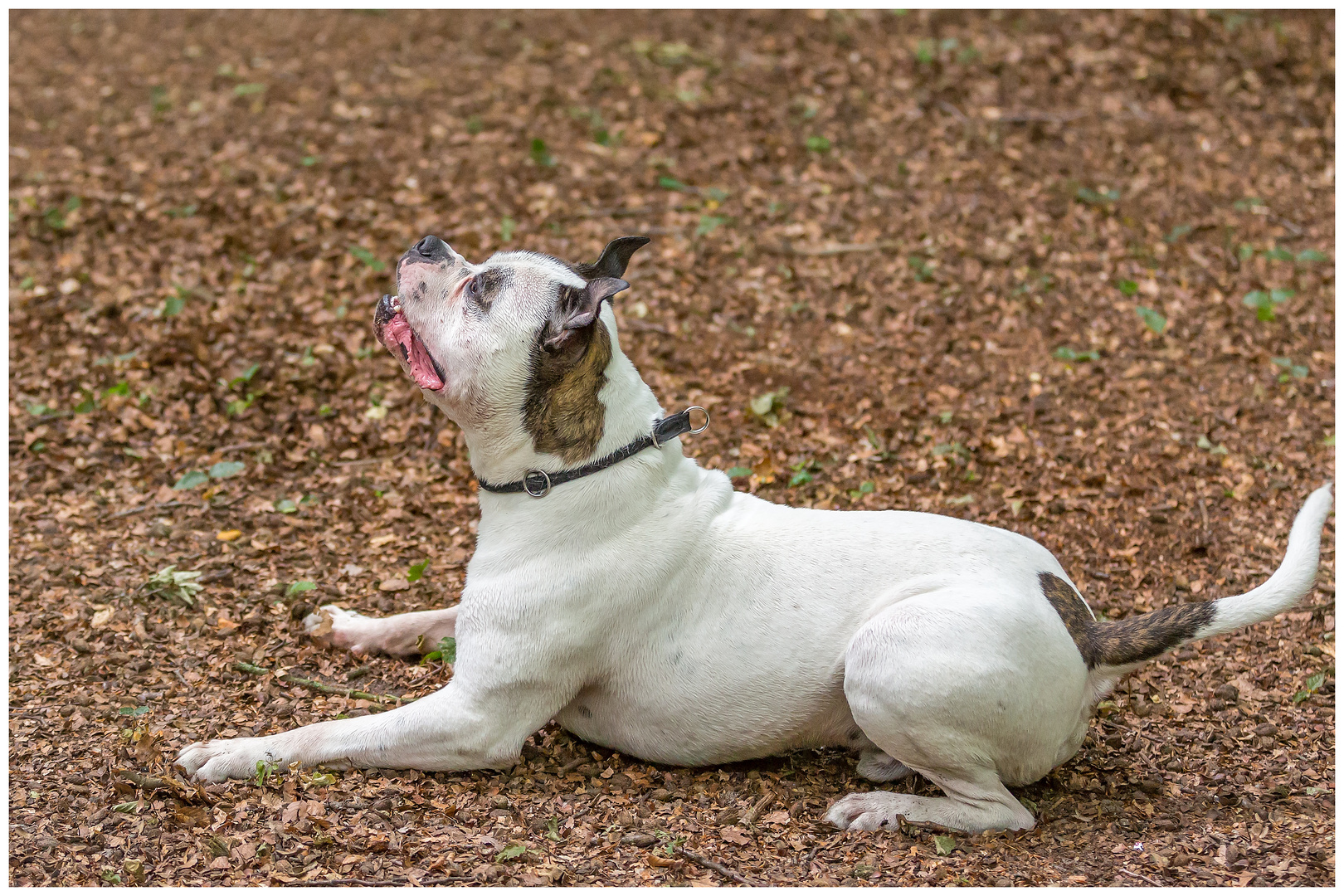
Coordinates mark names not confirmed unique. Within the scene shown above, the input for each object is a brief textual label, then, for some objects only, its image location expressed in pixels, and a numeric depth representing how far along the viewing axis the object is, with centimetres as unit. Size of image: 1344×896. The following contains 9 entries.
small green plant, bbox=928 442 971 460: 1457
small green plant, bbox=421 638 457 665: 1095
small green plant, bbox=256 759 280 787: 909
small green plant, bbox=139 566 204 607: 1191
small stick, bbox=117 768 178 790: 893
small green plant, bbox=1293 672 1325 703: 1108
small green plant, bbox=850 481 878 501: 1387
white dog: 891
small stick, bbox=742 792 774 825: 909
